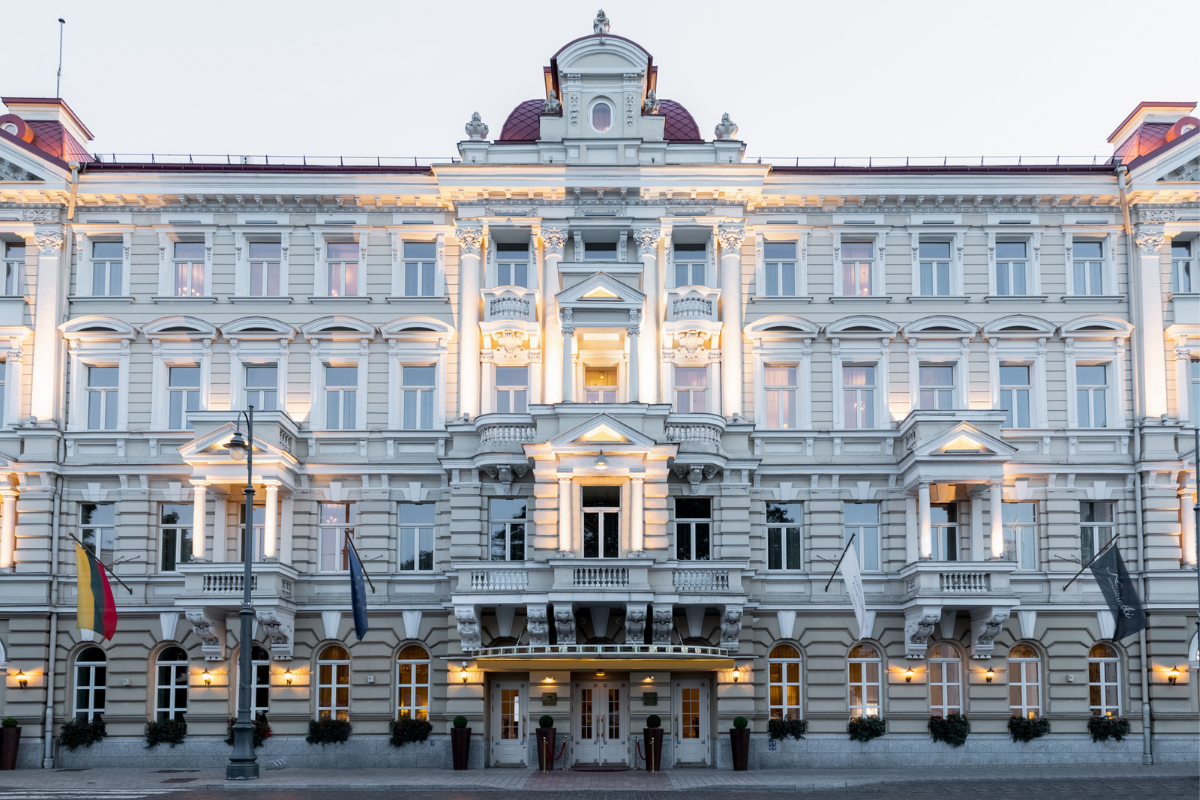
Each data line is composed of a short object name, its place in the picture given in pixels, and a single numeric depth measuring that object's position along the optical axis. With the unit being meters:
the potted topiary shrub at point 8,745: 36.09
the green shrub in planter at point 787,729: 36.91
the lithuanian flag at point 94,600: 34.81
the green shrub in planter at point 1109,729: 37.09
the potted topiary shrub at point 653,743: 35.88
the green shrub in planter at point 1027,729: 36.97
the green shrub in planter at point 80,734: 36.91
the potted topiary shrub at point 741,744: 35.72
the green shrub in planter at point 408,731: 36.88
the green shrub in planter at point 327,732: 36.94
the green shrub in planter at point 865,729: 36.97
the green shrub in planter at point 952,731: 36.91
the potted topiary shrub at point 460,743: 35.78
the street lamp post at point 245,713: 31.45
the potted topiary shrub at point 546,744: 35.78
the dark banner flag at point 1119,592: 34.94
